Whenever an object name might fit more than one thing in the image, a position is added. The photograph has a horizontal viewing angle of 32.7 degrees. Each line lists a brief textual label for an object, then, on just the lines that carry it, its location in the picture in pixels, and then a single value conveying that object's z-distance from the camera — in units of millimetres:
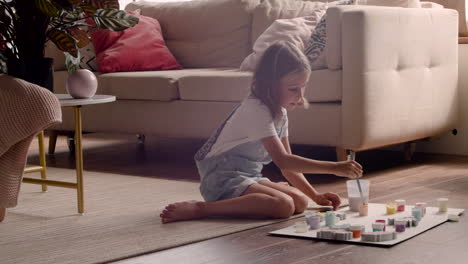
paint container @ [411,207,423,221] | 2428
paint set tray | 2242
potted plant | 2799
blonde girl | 2516
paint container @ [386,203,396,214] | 2523
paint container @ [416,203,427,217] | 2496
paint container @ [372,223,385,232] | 2248
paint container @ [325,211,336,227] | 2363
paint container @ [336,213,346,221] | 2467
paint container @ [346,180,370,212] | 2568
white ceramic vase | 2953
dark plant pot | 2828
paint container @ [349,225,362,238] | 2229
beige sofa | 3291
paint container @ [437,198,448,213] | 2535
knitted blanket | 2414
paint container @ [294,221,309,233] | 2316
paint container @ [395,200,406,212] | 2576
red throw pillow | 4242
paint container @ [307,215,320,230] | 2350
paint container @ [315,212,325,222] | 2453
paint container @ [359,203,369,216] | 2520
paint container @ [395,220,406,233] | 2293
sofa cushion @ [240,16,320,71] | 3619
